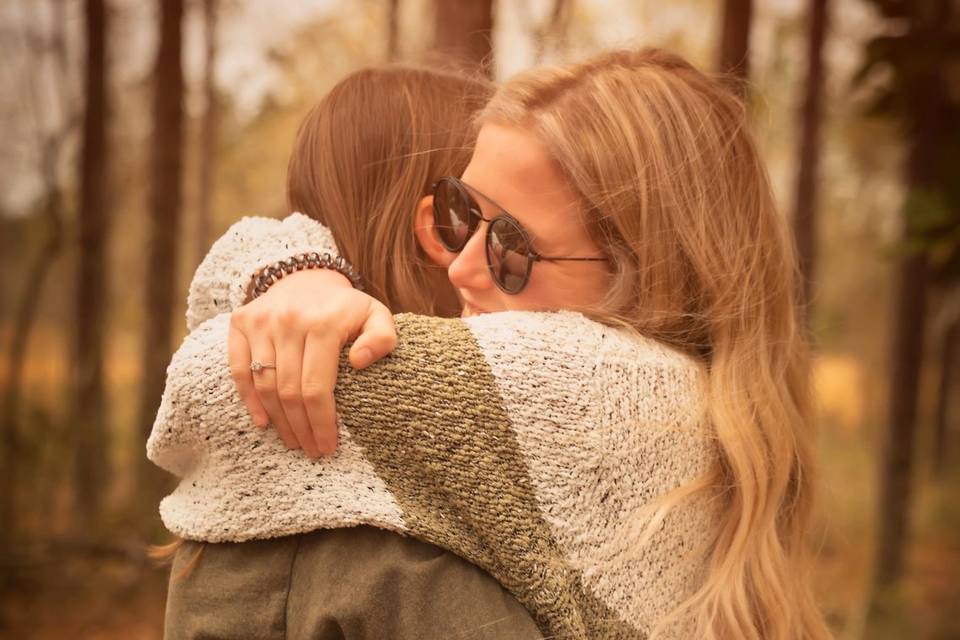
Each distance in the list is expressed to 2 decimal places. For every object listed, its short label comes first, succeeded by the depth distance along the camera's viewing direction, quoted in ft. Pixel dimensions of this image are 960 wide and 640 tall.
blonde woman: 4.59
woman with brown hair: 4.52
